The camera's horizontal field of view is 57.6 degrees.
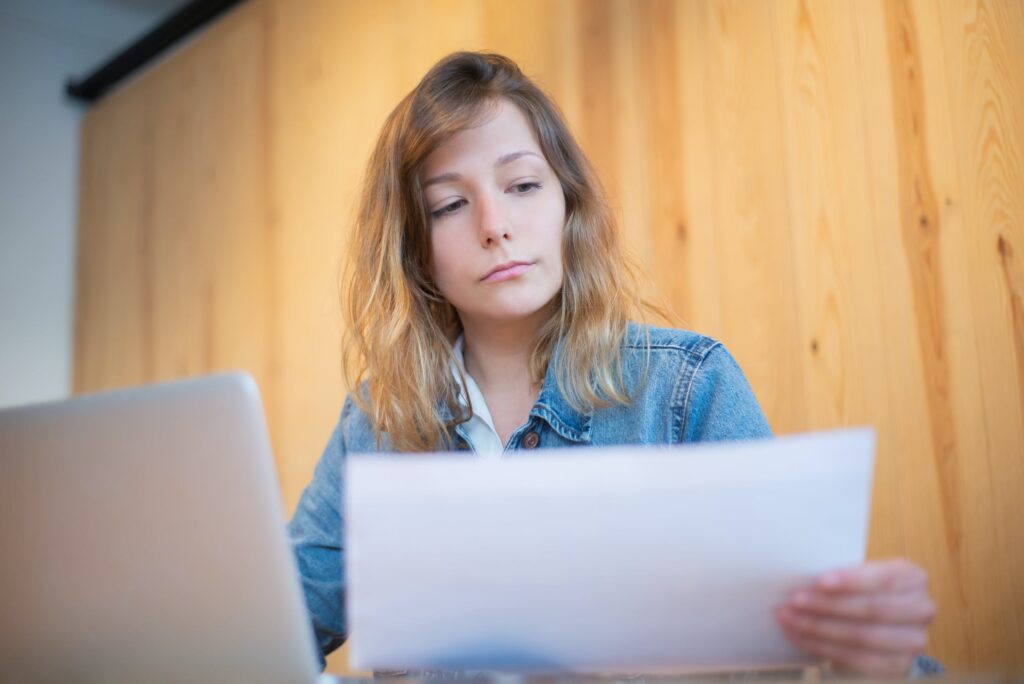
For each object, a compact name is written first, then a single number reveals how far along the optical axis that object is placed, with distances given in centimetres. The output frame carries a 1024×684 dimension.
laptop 61
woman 113
